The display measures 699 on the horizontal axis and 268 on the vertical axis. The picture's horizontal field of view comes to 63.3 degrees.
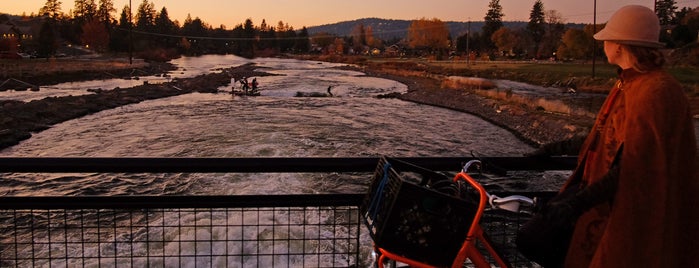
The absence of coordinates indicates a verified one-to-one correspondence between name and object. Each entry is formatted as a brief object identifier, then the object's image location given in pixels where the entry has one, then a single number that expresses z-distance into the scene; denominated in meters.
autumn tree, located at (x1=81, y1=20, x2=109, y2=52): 109.62
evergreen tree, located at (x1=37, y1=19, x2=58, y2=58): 79.38
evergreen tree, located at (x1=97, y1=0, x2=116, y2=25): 139.00
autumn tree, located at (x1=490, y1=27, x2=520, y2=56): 116.25
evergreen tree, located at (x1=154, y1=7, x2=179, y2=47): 149.12
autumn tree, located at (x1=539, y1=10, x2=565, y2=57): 105.25
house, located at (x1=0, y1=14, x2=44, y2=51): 88.50
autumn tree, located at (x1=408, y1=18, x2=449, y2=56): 155.12
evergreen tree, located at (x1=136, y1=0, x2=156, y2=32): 145.75
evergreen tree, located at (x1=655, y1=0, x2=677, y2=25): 116.75
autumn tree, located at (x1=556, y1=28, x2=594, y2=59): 77.50
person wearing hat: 2.03
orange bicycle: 2.20
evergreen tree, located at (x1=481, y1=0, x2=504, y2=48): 130.62
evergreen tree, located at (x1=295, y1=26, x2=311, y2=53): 189.25
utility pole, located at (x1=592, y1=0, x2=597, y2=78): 58.33
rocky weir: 22.07
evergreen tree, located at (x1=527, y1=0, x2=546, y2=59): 125.94
